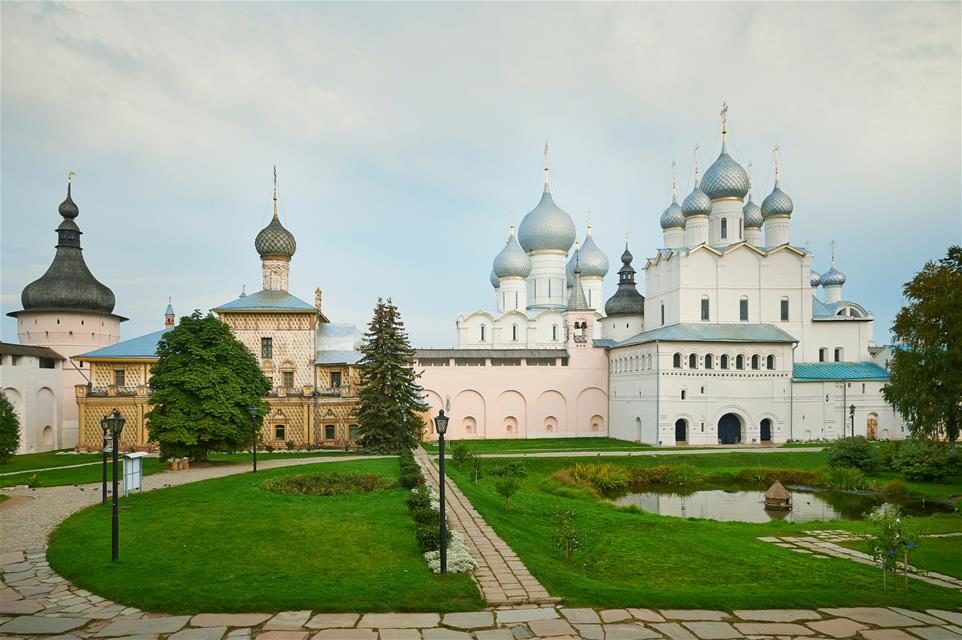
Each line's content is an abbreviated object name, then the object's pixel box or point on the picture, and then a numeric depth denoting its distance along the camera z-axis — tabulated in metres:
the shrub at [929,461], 24.75
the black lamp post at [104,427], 12.60
